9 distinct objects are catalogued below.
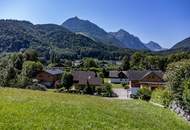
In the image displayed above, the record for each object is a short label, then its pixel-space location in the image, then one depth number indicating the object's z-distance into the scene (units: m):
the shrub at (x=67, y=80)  36.66
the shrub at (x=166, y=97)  14.10
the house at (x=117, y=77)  51.16
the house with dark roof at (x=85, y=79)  36.48
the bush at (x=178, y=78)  13.15
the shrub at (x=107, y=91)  30.01
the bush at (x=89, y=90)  32.54
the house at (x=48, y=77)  44.33
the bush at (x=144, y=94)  21.67
